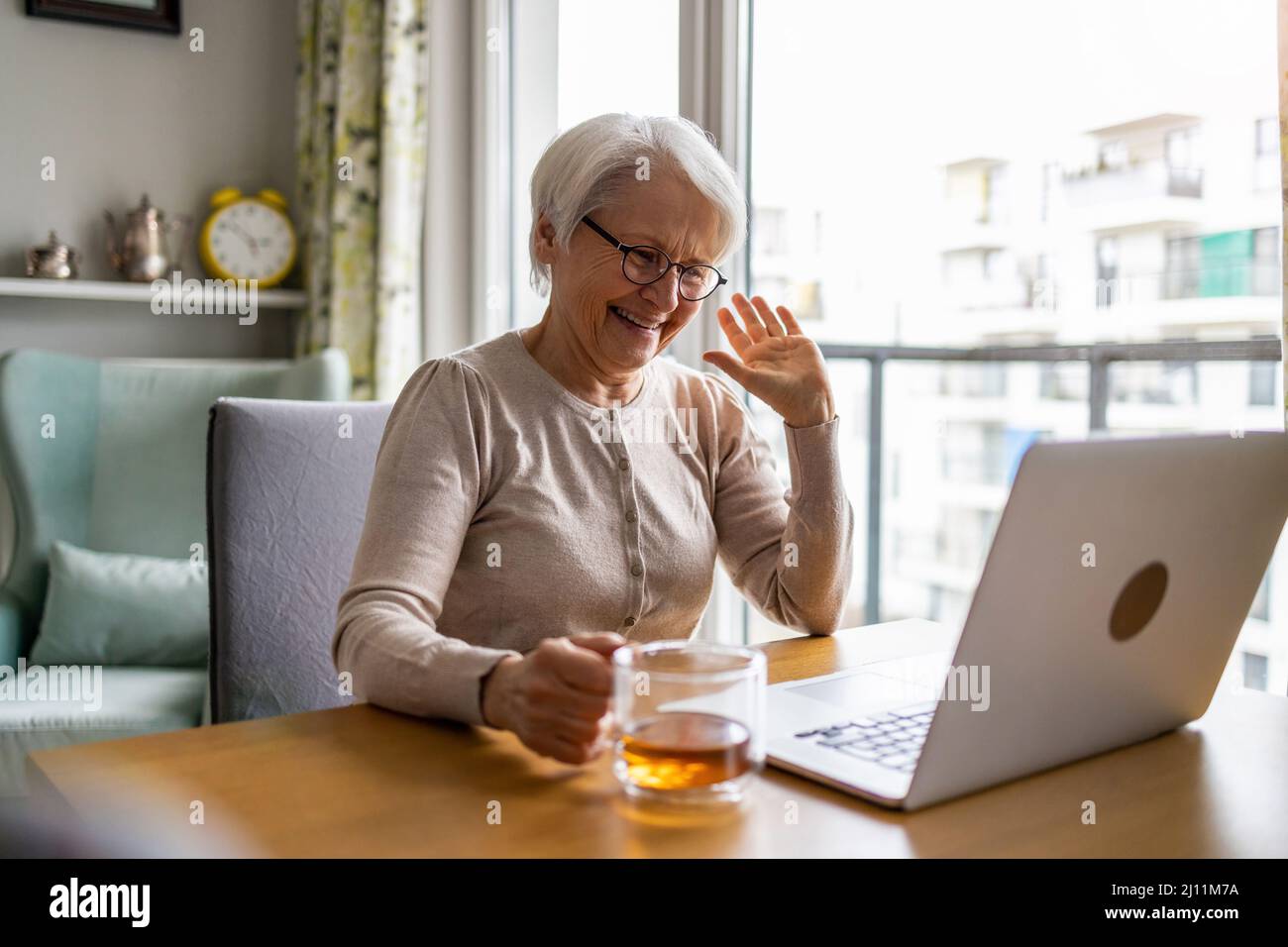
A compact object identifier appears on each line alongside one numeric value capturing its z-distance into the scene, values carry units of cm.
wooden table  69
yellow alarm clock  312
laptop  70
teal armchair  231
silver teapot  298
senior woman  120
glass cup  74
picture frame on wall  294
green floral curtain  289
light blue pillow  215
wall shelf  281
